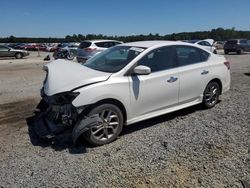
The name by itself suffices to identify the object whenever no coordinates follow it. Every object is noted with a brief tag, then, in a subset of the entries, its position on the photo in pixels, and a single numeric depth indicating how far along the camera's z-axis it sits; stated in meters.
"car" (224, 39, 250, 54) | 19.16
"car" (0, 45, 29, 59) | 20.07
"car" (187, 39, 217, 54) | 14.59
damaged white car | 2.88
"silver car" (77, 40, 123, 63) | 11.83
